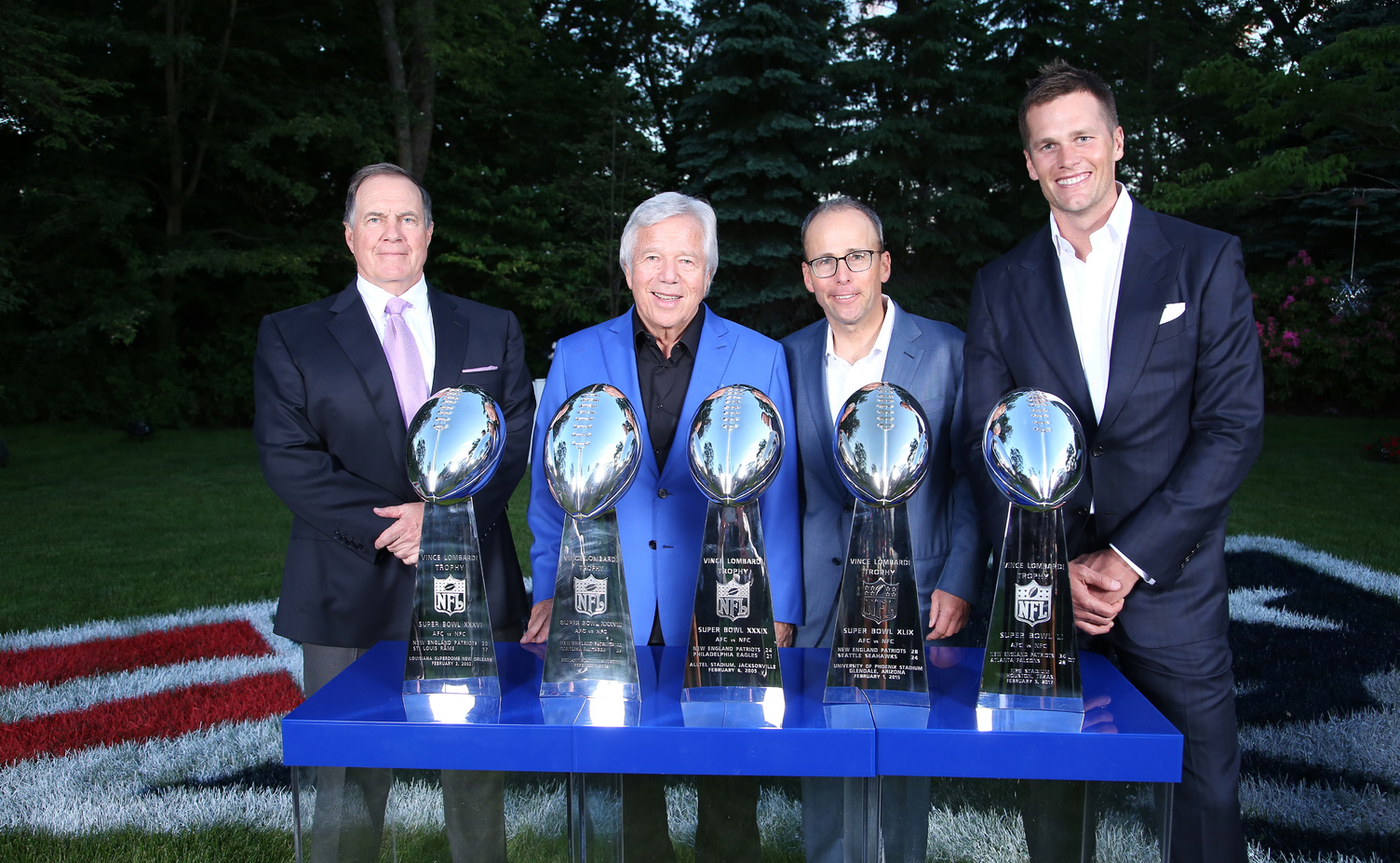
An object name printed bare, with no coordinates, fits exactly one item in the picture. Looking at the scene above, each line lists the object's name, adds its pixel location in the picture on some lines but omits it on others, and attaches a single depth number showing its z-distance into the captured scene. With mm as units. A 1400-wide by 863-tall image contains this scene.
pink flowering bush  14336
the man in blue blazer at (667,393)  2240
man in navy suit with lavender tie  2283
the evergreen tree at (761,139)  13805
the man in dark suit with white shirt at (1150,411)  1998
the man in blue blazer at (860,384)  2381
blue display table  1547
